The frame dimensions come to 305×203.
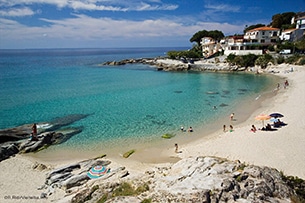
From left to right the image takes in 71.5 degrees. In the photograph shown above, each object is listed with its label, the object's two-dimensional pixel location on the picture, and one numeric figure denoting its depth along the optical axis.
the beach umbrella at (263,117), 20.48
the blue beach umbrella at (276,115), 21.52
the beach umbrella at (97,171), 14.14
